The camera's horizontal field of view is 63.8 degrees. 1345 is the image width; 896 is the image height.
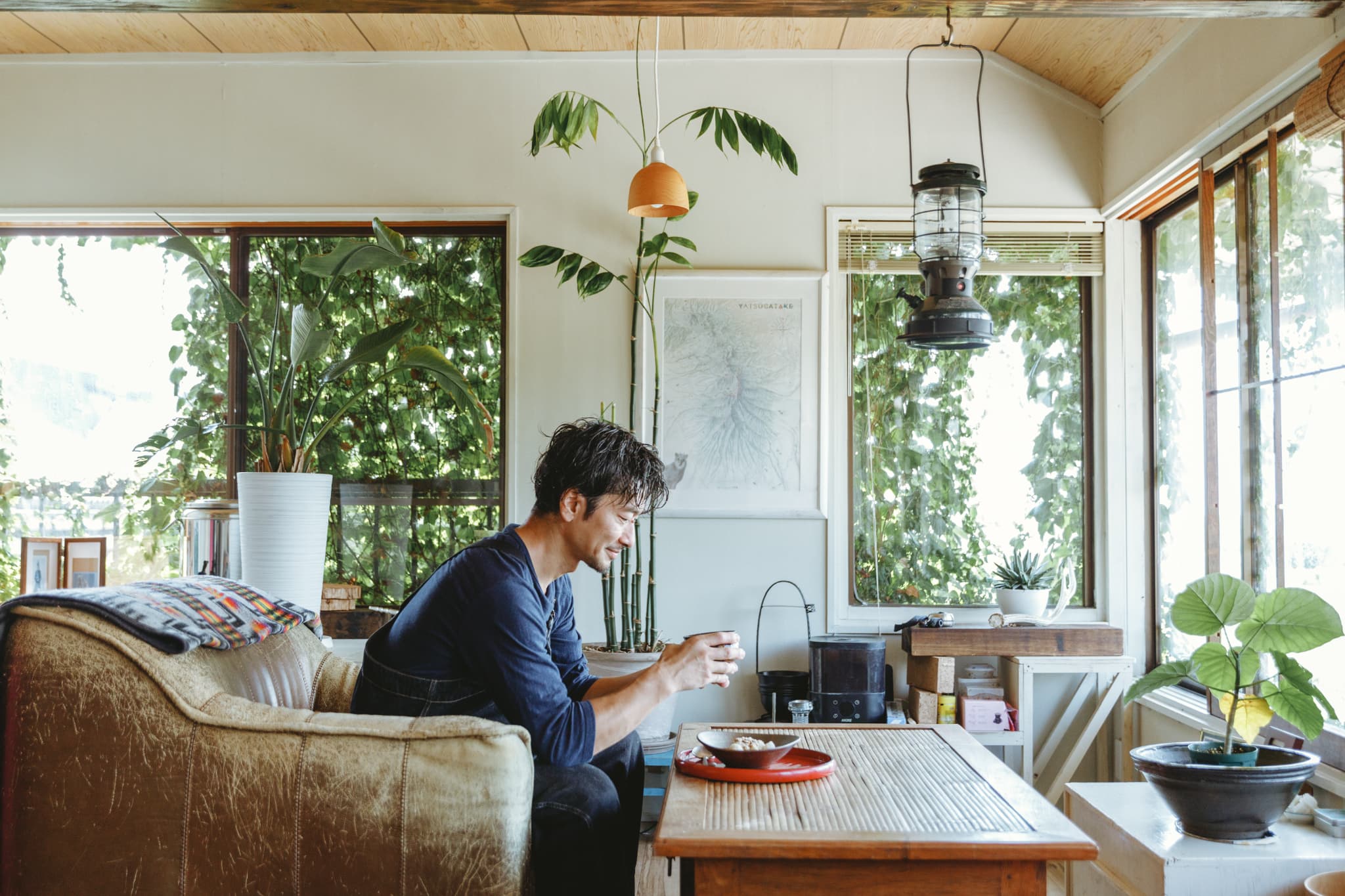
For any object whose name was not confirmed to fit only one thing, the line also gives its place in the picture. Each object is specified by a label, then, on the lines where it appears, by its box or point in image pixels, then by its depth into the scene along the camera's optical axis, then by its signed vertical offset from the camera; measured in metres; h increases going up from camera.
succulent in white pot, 3.69 -0.32
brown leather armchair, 1.55 -0.44
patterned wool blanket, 1.68 -0.22
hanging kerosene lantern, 2.51 +0.58
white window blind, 3.89 +0.89
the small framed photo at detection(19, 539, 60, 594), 3.75 -0.27
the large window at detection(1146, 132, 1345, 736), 2.61 +0.31
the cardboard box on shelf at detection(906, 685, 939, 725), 3.55 -0.71
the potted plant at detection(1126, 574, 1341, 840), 2.01 -0.41
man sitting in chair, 1.82 -0.31
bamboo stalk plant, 3.41 +0.82
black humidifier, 3.52 -0.62
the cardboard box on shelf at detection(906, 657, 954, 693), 3.55 -0.60
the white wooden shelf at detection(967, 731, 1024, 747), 3.49 -0.79
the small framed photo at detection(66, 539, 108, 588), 3.81 -0.27
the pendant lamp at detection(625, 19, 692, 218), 3.04 +0.85
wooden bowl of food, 1.87 -0.46
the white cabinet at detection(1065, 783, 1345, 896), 1.95 -0.67
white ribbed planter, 3.36 -0.14
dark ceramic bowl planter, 1.99 -0.56
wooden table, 1.50 -0.49
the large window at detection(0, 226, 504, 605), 3.99 +0.33
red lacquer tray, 1.84 -0.48
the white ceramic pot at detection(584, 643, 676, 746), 3.38 -0.57
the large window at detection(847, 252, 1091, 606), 3.91 +0.16
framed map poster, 3.84 +0.37
